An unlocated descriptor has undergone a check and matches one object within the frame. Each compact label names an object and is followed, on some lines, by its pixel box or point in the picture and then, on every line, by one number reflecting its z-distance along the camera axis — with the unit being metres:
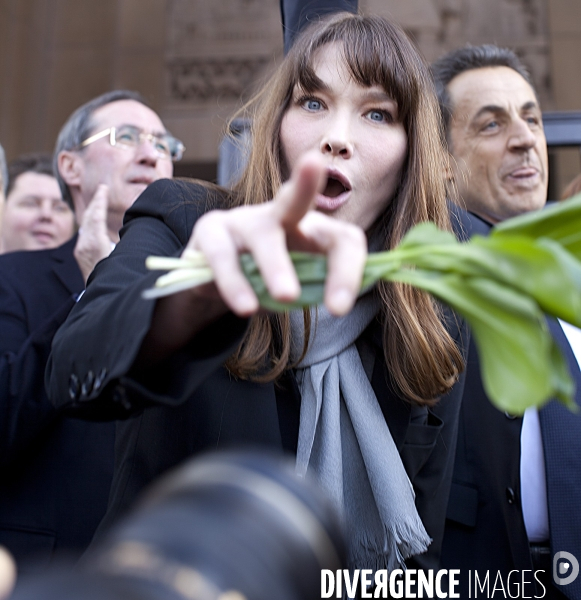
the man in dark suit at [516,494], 1.71
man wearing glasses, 1.79
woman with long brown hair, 1.30
